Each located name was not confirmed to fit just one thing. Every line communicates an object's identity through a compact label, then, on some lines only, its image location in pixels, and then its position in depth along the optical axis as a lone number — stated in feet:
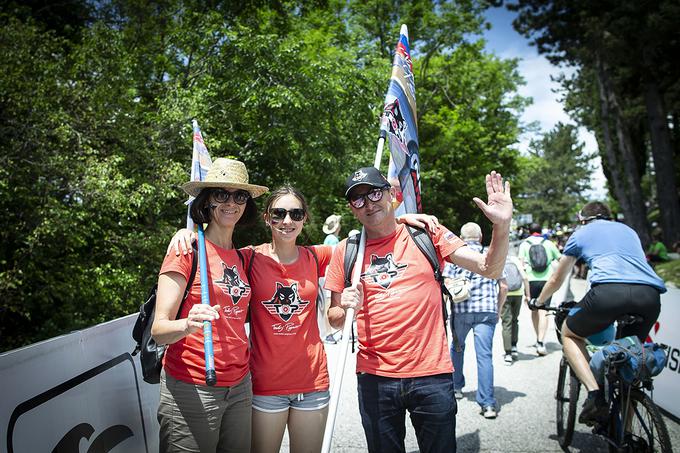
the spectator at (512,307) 24.82
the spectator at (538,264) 26.66
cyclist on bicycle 12.53
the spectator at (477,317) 17.75
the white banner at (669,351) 16.67
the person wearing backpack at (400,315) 9.11
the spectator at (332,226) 28.99
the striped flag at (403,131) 11.56
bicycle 11.36
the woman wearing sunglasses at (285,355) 9.53
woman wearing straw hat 8.58
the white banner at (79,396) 7.84
